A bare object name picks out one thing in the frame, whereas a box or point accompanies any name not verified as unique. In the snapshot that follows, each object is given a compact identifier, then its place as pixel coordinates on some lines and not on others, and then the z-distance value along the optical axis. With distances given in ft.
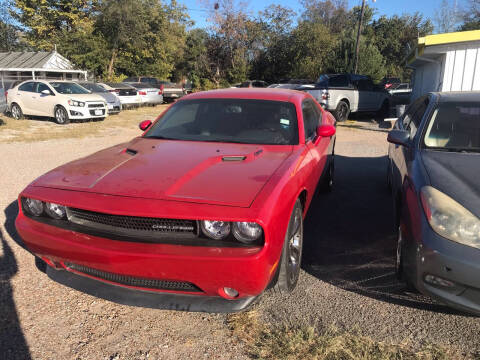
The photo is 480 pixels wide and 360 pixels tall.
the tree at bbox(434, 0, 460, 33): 120.37
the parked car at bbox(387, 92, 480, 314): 7.23
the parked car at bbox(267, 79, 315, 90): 49.90
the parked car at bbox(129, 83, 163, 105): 65.57
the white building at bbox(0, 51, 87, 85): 80.59
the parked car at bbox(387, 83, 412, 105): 67.78
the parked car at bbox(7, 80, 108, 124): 44.75
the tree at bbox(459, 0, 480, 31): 114.21
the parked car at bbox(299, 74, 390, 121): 44.21
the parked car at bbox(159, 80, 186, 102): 74.79
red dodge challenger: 7.24
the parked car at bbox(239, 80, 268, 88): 75.46
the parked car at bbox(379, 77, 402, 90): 83.64
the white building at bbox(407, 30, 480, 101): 31.89
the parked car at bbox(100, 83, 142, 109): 61.94
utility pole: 84.04
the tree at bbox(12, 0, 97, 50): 114.11
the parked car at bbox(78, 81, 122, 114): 53.89
